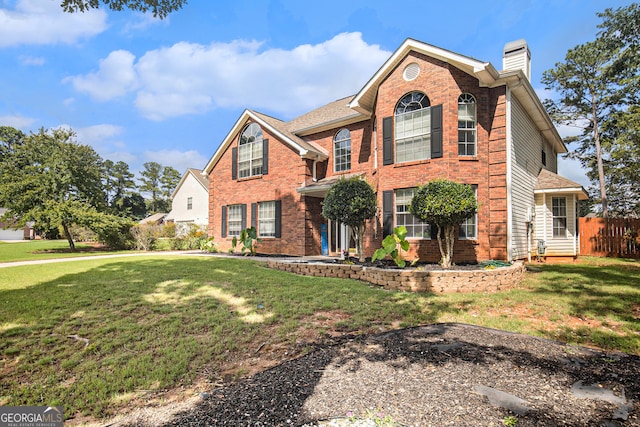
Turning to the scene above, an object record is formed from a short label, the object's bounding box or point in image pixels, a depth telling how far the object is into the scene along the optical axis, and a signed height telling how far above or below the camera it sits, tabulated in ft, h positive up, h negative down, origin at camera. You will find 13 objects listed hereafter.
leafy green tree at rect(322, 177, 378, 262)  33.22 +2.28
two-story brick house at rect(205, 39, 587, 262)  36.27 +9.18
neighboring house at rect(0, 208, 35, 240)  136.05 -3.85
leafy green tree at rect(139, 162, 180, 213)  198.11 +27.15
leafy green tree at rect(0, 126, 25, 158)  148.77 +42.55
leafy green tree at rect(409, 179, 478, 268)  28.81 +1.88
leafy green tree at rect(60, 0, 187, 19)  16.55 +12.13
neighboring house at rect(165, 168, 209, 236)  98.22 +7.99
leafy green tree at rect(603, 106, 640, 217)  48.40 +11.78
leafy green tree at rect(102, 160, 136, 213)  195.42 +28.74
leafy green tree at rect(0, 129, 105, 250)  60.64 +8.64
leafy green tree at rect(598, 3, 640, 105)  69.46 +43.28
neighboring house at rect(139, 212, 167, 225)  145.28 +4.04
